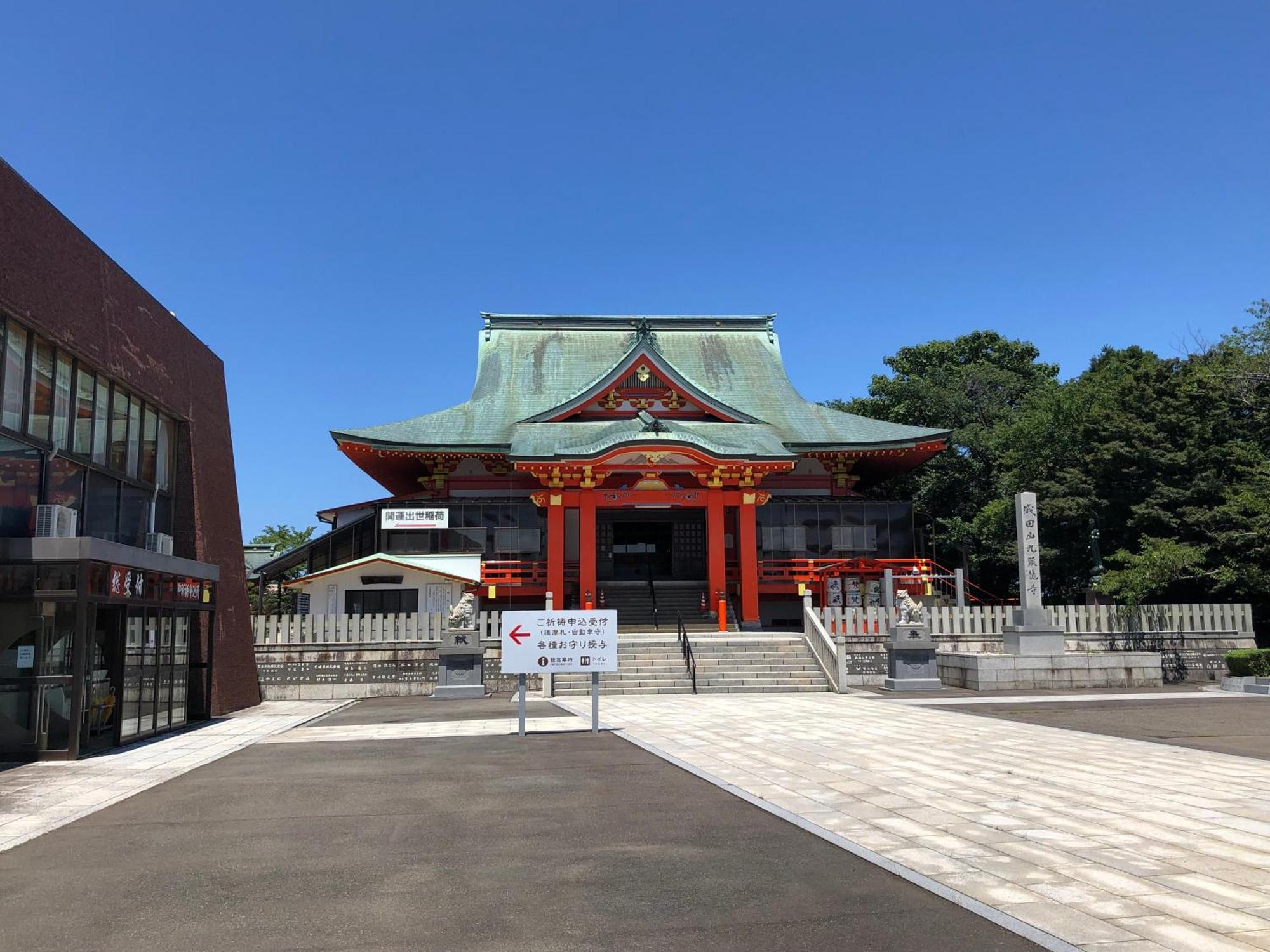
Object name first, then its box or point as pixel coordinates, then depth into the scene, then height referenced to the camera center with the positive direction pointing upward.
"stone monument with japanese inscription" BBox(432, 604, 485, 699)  18.61 -1.57
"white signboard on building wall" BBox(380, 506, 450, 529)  27.02 +2.05
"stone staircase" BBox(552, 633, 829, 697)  19.73 -1.84
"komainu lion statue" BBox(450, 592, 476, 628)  18.45 -0.53
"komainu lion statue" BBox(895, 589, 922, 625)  19.94 -0.59
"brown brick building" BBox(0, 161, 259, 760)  10.84 +1.20
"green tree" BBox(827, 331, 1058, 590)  34.31 +6.04
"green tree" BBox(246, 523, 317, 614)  33.97 +2.00
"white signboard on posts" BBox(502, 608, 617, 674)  12.63 -0.77
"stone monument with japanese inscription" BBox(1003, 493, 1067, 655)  20.00 -0.48
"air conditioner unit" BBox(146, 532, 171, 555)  14.86 +0.78
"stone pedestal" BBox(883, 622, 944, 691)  19.22 -1.66
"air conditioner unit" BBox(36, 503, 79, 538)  11.24 +0.86
